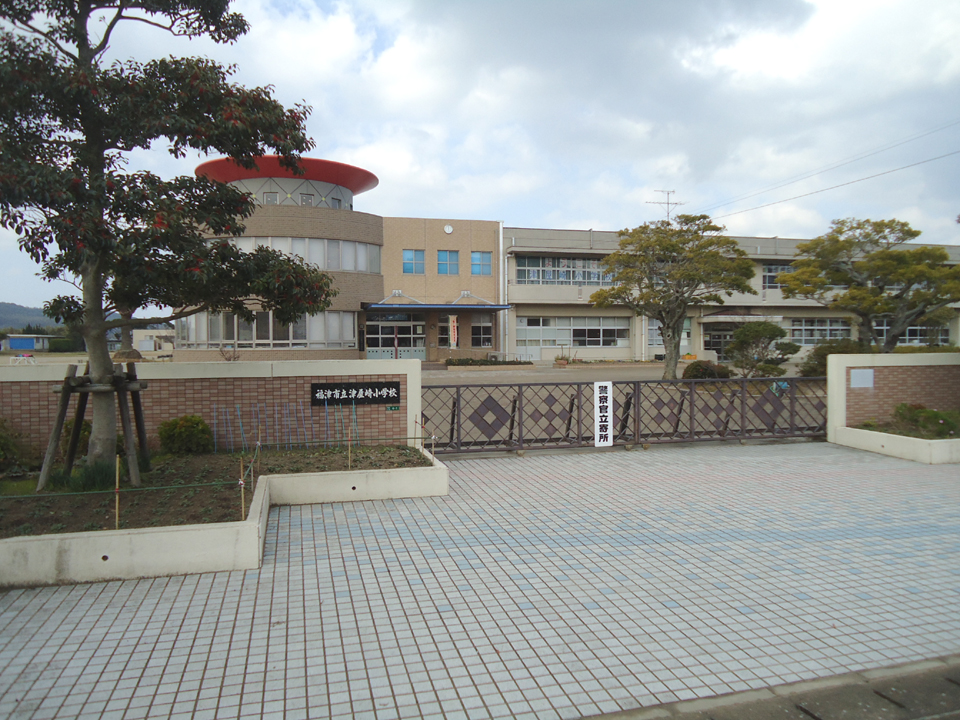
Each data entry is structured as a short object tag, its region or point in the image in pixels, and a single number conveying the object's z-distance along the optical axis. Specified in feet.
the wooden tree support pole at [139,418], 23.54
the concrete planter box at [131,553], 17.04
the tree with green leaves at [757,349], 70.33
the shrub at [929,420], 33.86
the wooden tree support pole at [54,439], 21.18
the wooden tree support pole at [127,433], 21.49
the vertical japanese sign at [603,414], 34.32
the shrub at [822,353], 66.49
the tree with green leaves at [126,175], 19.02
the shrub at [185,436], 28.14
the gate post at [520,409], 33.32
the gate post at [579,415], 34.30
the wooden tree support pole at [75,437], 21.95
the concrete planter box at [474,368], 94.90
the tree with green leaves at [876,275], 62.64
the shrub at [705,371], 70.13
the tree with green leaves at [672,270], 73.10
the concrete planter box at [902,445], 31.58
